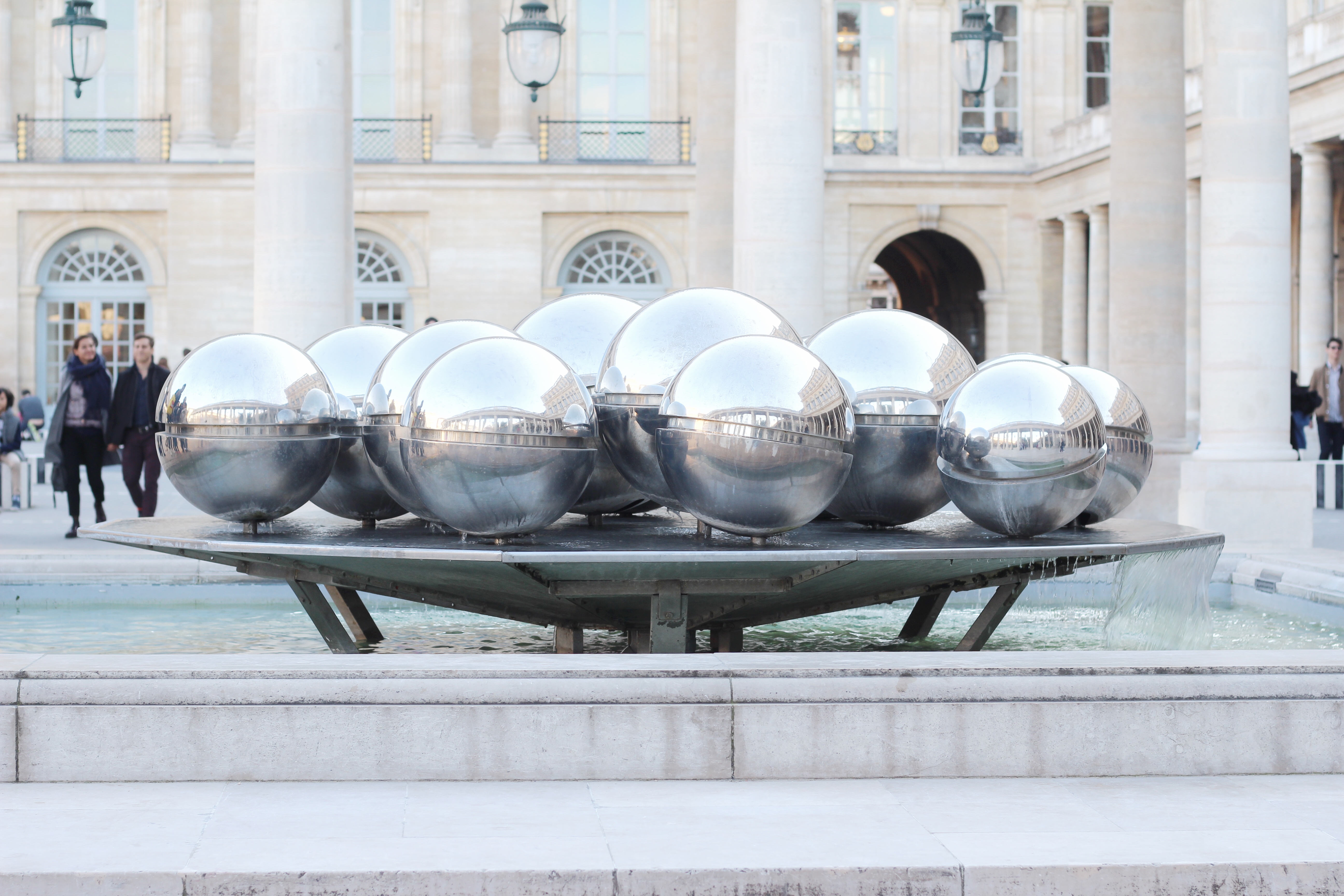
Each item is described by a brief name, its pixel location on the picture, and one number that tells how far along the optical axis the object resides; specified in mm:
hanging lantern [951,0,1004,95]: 22438
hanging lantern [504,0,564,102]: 19984
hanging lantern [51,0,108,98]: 21516
